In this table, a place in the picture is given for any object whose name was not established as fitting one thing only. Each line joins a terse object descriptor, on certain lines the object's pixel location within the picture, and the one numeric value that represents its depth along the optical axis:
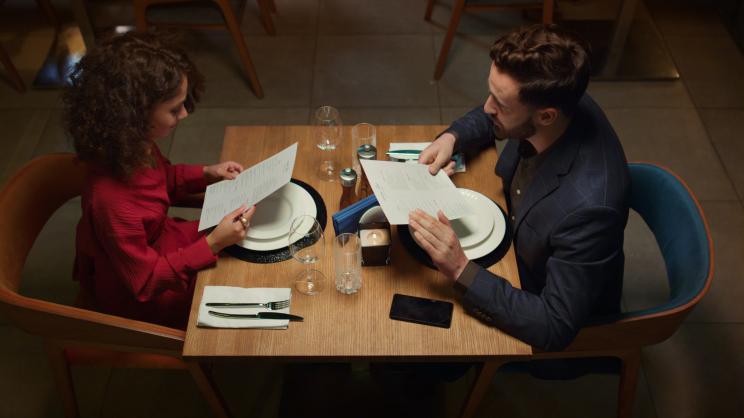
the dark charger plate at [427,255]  1.47
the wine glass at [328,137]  1.71
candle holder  1.44
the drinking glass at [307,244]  1.45
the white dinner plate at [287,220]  1.51
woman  1.45
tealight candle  1.44
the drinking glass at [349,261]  1.42
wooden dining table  1.32
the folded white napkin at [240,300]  1.35
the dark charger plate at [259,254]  1.49
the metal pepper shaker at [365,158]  1.60
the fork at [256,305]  1.38
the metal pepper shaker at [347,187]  1.55
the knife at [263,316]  1.36
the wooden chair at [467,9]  2.93
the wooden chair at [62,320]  1.38
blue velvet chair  1.40
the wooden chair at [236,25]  2.85
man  1.35
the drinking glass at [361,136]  1.68
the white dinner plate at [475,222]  1.50
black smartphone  1.36
